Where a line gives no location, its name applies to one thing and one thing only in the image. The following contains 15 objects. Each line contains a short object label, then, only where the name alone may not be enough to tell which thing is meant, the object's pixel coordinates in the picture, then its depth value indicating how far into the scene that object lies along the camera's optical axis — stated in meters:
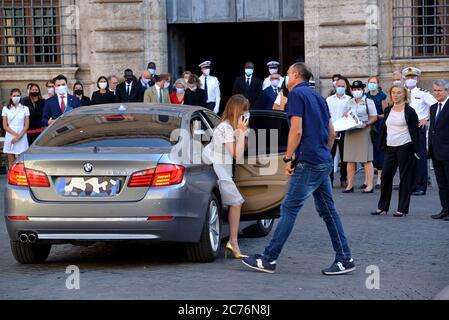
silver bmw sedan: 9.69
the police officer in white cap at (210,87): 21.47
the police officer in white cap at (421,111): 16.95
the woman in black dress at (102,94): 20.56
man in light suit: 19.92
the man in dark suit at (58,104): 19.06
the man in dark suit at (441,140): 13.92
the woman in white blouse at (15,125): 20.31
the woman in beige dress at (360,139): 17.34
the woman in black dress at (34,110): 20.58
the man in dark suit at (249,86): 21.08
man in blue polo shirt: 9.60
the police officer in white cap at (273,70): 20.88
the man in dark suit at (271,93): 20.39
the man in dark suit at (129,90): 20.44
